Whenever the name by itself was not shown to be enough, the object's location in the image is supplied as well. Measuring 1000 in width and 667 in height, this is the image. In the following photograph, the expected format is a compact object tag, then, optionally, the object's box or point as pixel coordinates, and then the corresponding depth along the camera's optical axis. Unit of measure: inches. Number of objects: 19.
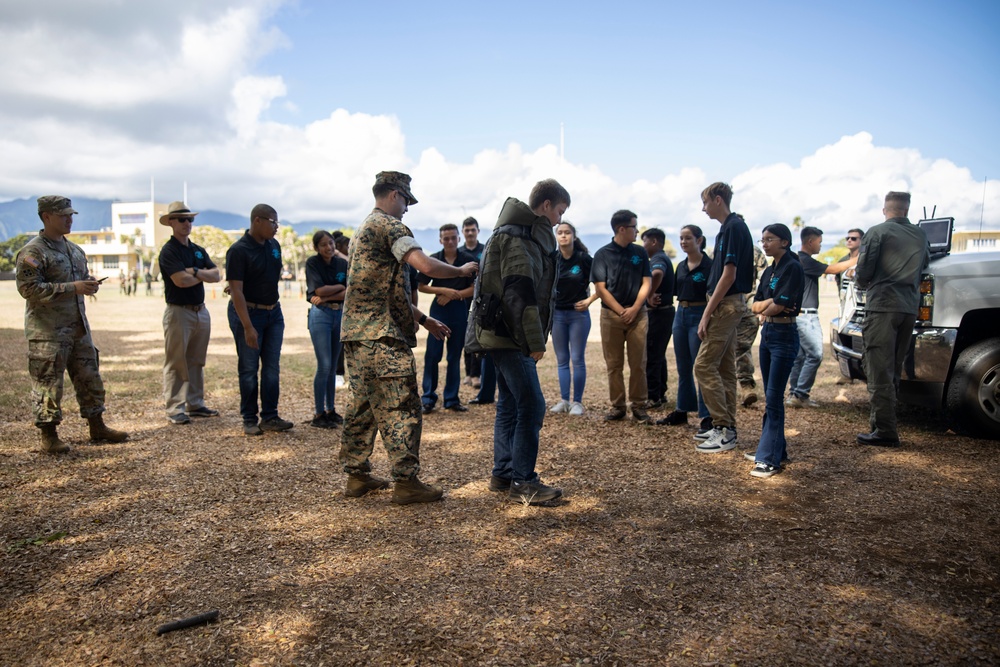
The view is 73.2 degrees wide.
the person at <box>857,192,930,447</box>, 240.1
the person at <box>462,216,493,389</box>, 343.5
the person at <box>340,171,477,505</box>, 177.2
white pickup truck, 246.2
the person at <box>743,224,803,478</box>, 208.1
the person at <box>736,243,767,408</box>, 332.5
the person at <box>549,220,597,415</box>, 306.7
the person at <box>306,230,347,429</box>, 287.0
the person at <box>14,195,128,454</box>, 227.9
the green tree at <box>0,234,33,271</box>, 3928.6
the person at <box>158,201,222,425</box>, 282.2
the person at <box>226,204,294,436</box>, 259.0
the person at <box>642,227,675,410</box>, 313.4
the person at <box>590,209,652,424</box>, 290.0
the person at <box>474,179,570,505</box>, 171.5
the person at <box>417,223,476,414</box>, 317.1
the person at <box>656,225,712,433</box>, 279.6
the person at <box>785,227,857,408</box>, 322.3
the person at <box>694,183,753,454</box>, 227.1
